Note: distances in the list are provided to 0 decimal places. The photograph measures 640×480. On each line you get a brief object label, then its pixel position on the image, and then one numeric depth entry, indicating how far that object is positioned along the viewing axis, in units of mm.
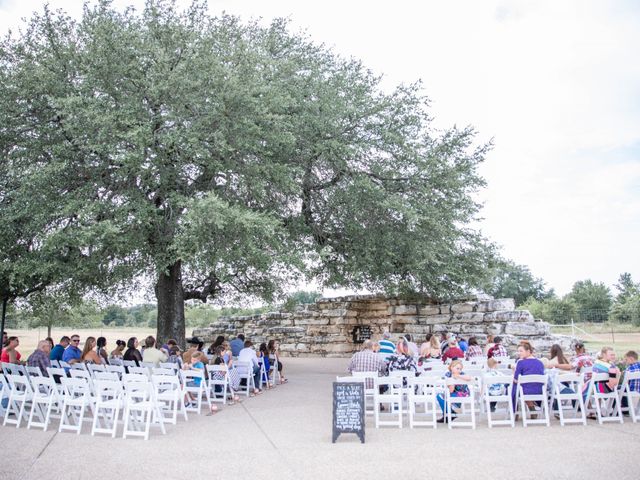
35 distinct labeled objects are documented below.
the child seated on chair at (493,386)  9727
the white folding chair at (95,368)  10500
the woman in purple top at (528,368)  9250
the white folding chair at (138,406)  8281
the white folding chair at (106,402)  8445
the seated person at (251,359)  13430
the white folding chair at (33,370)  9809
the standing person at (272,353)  15516
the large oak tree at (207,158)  13297
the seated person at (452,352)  11922
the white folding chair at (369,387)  10336
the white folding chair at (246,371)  13242
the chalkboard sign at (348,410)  7945
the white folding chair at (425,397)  8945
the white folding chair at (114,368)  10781
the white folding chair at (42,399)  8844
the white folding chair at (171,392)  9273
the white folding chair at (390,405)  9133
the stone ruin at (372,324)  18750
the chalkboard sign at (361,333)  24359
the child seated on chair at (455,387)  9329
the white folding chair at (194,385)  10344
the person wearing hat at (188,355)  11609
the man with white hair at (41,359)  10383
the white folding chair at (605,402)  9156
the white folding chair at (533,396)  9016
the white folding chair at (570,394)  9133
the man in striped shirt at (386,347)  13781
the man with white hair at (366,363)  11289
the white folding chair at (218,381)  11695
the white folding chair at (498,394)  9047
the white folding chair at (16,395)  9180
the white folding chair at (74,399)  8617
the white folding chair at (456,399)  8953
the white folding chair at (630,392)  9227
